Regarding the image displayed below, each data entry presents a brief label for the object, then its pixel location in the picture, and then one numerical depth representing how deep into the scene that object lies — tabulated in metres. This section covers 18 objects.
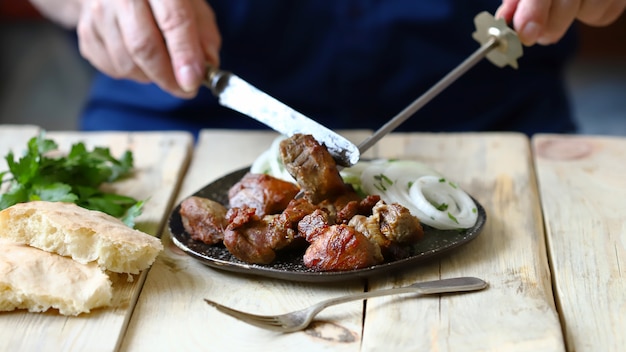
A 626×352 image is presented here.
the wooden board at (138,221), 0.85
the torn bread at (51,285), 0.87
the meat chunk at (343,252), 0.89
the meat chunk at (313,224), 0.92
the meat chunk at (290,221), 0.92
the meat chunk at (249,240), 0.91
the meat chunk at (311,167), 0.95
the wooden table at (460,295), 0.85
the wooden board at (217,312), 0.85
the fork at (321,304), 0.86
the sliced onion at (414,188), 0.96
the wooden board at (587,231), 0.86
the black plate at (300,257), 0.89
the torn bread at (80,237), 0.90
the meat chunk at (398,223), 0.92
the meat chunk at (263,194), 0.97
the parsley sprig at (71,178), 1.01
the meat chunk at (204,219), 0.95
